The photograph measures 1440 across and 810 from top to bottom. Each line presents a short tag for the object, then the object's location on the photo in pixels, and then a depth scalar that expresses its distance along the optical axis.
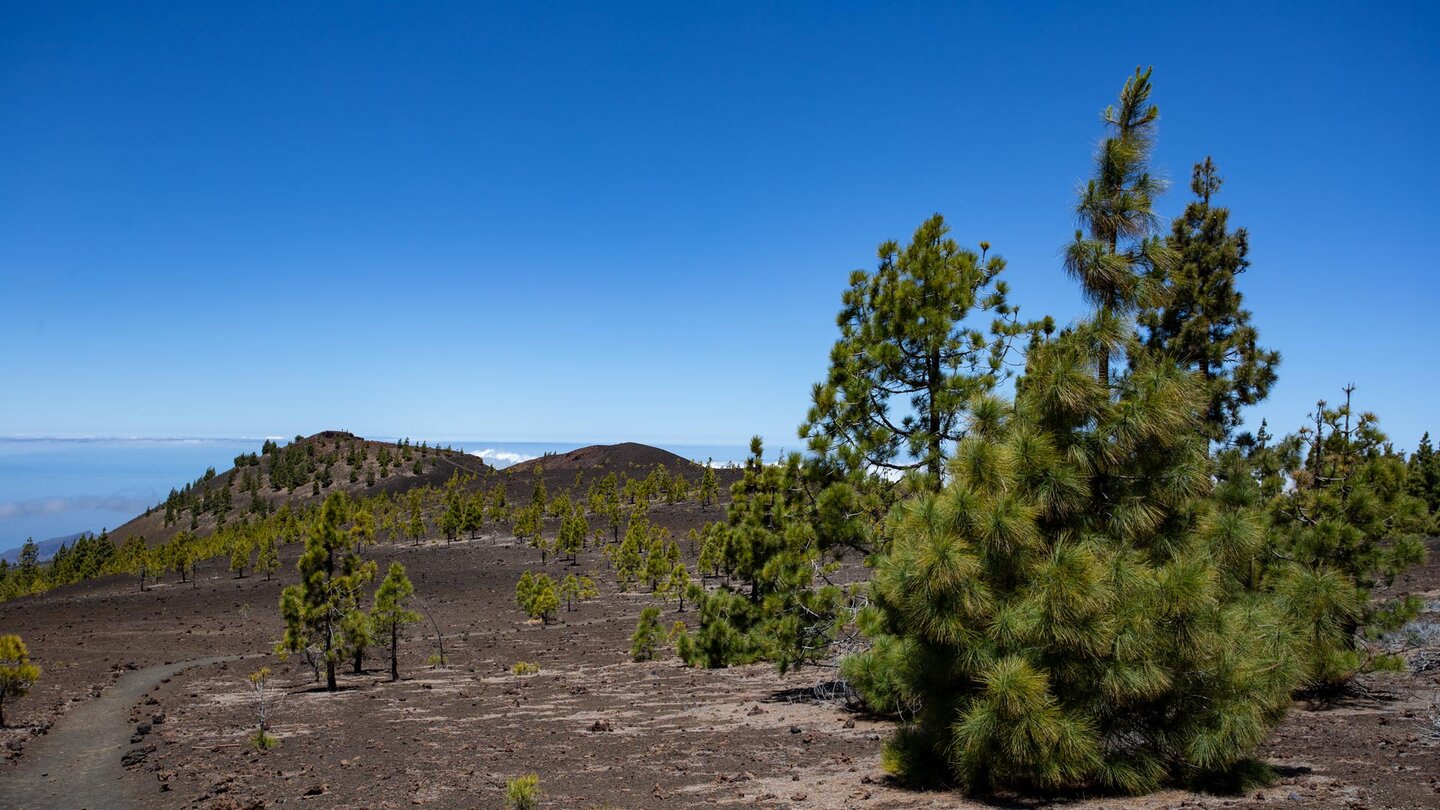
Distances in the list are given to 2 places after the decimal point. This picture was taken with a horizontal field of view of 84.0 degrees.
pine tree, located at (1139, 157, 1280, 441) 16.59
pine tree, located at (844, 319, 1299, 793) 7.39
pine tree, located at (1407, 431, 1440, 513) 44.68
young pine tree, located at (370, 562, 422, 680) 23.44
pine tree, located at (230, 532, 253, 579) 62.31
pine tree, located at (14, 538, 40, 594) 73.79
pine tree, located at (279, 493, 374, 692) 23.11
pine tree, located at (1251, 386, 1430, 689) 10.91
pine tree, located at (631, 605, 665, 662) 25.47
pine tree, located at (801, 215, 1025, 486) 12.36
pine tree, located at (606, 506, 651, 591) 51.56
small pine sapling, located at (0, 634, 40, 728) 18.94
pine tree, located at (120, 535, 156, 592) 60.78
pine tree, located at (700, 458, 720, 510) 81.50
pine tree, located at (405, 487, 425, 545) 71.88
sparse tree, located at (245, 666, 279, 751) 15.10
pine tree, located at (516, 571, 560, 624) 38.34
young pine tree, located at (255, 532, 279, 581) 59.62
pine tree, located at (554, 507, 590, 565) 59.81
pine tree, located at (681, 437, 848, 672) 13.68
